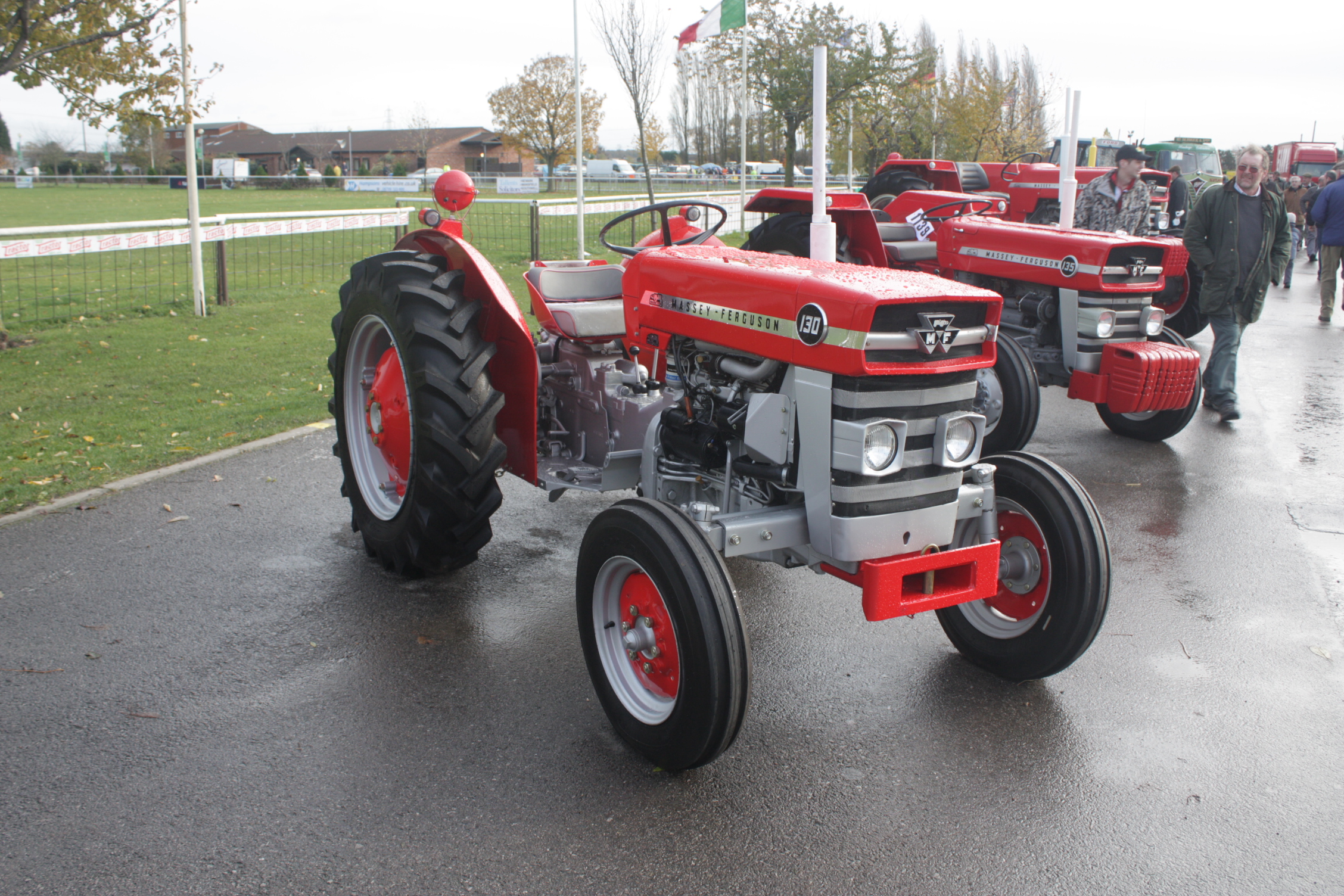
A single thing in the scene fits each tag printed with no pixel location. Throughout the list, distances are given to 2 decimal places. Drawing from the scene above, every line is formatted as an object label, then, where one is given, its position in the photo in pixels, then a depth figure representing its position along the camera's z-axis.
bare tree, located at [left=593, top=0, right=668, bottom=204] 15.66
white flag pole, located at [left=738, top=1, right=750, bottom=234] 15.01
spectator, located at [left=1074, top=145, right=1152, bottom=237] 8.55
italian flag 14.53
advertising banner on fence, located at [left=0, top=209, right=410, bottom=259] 9.23
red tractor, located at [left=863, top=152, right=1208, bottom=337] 12.30
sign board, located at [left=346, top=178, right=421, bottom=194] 41.06
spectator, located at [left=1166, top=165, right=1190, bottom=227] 12.92
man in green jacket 7.36
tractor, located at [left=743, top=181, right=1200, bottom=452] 6.15
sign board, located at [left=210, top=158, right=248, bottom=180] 54.81
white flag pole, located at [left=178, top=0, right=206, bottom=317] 8.98
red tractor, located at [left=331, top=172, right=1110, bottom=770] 2.78
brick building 75.19
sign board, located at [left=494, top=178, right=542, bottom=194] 39.84
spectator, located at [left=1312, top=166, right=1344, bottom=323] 11.68
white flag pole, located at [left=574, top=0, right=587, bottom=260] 11.27
